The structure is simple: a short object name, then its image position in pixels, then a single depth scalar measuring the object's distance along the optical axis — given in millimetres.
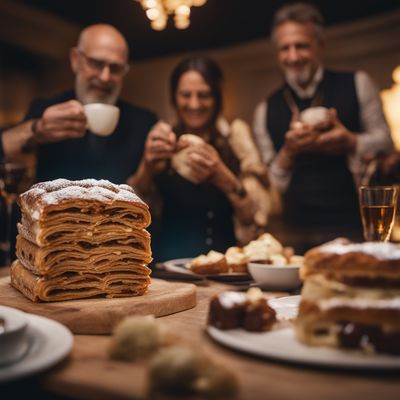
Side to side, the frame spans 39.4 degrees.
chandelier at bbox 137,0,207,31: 2949
